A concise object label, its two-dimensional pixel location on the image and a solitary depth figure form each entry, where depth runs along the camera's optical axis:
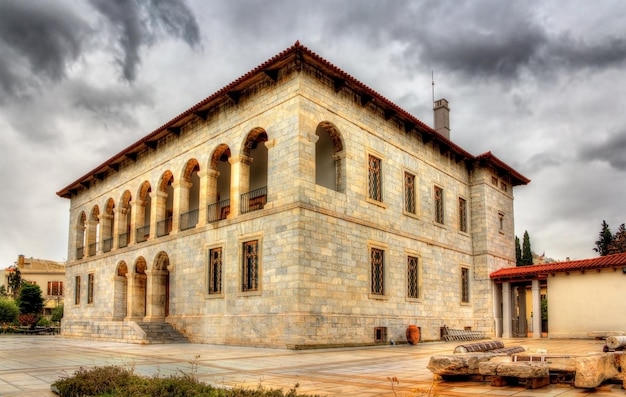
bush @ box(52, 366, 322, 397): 6.05
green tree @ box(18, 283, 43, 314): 42.17
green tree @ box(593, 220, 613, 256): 45.65
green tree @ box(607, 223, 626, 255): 42.12
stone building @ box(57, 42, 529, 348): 16.72
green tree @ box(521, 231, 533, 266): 42.94
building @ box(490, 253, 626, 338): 21.38
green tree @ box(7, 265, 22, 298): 59.78
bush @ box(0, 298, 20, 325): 42.50
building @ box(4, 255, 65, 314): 59.17
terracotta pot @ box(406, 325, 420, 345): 19.44
